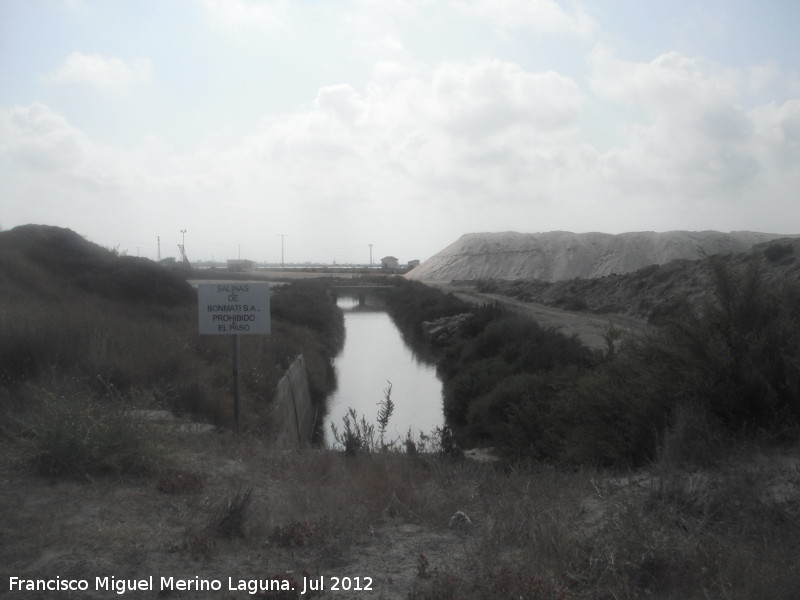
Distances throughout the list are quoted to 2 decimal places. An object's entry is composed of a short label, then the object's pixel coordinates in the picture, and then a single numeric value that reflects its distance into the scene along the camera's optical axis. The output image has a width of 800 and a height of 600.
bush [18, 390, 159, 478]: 6.28
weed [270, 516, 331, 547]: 5.14
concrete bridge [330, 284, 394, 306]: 73.59
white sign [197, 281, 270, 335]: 10.38
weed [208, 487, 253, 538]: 5.18
